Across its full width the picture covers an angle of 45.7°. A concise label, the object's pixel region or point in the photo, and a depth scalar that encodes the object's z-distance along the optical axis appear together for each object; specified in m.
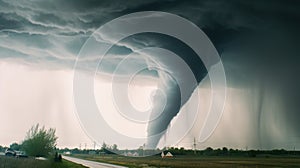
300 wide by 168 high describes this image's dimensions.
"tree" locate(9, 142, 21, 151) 144.93
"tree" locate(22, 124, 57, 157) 72.00
